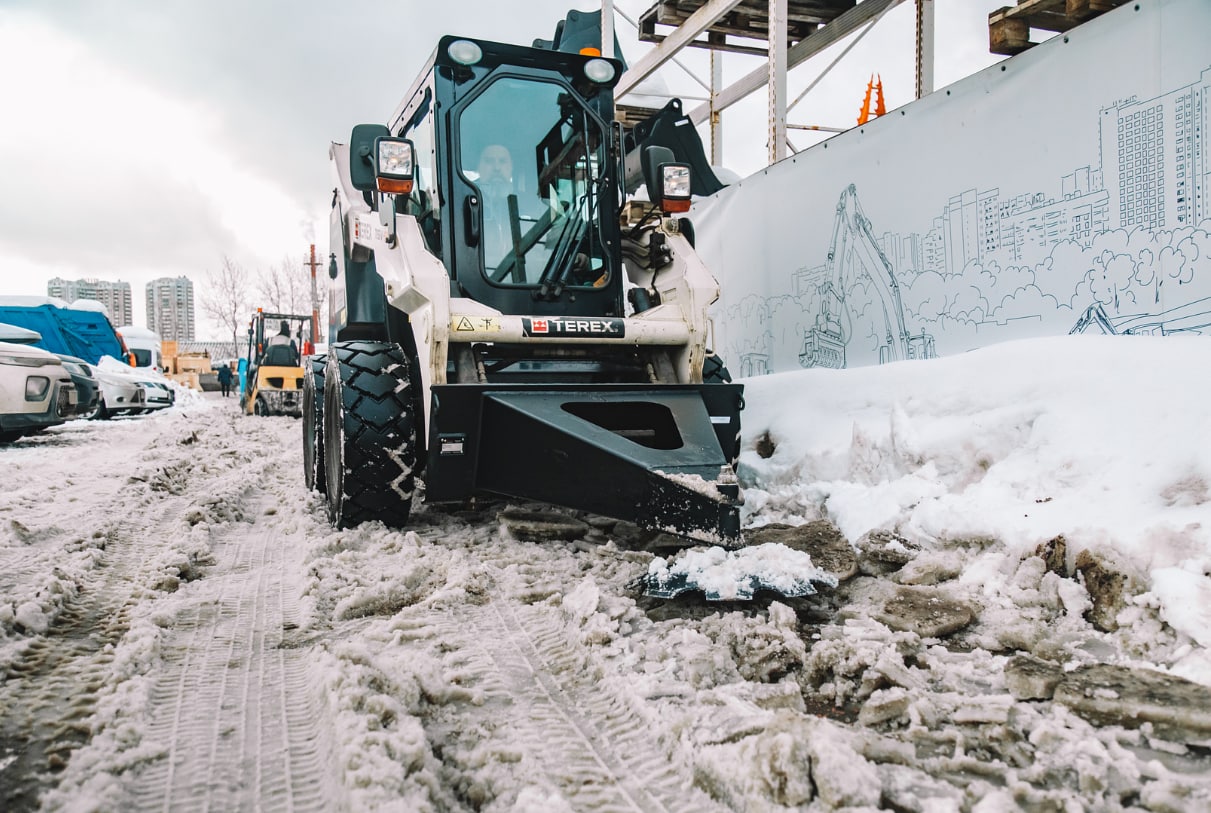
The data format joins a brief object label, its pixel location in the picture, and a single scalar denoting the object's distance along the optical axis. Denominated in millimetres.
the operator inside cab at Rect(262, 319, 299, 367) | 18703
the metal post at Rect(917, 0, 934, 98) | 8523
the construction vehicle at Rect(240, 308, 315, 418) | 18453
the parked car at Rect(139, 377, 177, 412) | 17797
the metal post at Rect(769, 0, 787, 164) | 8445
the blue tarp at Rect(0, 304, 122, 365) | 17984
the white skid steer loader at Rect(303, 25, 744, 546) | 3912
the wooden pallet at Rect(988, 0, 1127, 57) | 4840
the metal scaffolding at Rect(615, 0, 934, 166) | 8523
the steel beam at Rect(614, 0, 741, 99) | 9380
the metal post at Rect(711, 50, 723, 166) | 11992
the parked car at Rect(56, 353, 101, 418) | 10798
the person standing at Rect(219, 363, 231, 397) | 33375
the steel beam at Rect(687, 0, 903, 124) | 9377
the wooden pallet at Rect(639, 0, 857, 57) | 9797
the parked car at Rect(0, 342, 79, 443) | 9445
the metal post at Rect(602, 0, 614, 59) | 12102
